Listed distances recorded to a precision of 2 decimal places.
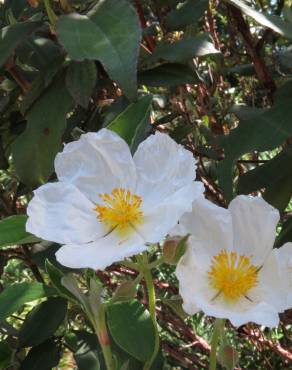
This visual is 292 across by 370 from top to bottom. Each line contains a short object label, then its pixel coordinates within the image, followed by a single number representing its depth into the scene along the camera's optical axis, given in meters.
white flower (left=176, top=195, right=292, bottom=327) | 0.34
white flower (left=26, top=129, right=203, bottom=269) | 0.34
